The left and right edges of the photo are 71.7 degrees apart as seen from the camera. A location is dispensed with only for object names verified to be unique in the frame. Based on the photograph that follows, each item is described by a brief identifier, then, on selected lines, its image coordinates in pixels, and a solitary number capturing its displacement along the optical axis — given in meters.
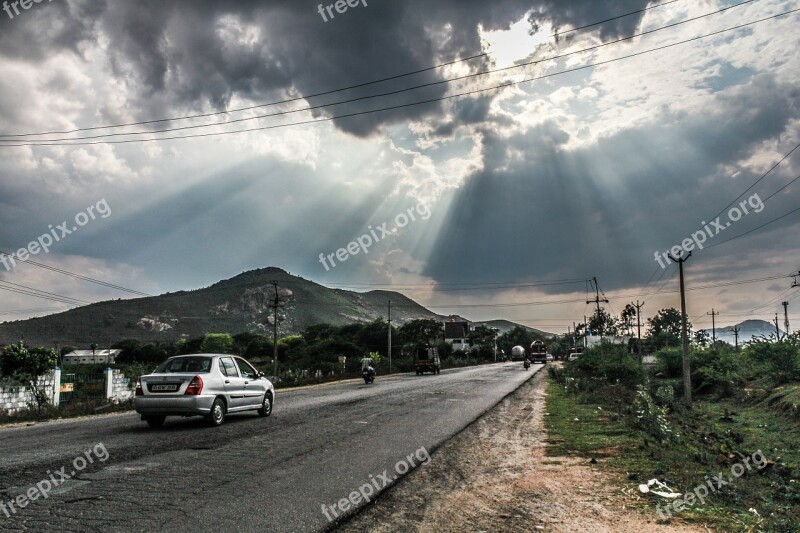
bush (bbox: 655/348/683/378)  44.03
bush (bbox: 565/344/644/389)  34.53
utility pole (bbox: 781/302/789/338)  82.61
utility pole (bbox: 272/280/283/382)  51.04
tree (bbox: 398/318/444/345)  106.38
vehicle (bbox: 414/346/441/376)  54.22
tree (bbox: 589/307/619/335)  70.16
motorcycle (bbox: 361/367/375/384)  36.44
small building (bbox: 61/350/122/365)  129.05
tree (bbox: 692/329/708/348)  42.50
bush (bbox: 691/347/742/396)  31.33
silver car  12.60
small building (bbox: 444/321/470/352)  167.43
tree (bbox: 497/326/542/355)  145.77
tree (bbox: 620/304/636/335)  107.26
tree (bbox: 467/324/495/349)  122.91
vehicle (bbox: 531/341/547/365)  96.50
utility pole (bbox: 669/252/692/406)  26.92
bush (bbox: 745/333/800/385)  27.02
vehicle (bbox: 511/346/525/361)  108.75
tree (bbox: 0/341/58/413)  19.46
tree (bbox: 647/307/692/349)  154.50
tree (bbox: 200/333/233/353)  134.93
